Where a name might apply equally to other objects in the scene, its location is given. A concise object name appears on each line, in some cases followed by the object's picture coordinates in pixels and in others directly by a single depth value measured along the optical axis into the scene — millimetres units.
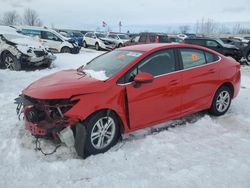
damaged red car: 2715
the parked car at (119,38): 16833
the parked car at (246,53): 11320
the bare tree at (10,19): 49164
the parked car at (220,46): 11414
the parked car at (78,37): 19664
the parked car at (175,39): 16608
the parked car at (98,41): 16948
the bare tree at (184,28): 66423
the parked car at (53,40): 12354
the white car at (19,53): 7409
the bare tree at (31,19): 50542
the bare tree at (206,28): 69857
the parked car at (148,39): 13022
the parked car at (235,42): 14689
